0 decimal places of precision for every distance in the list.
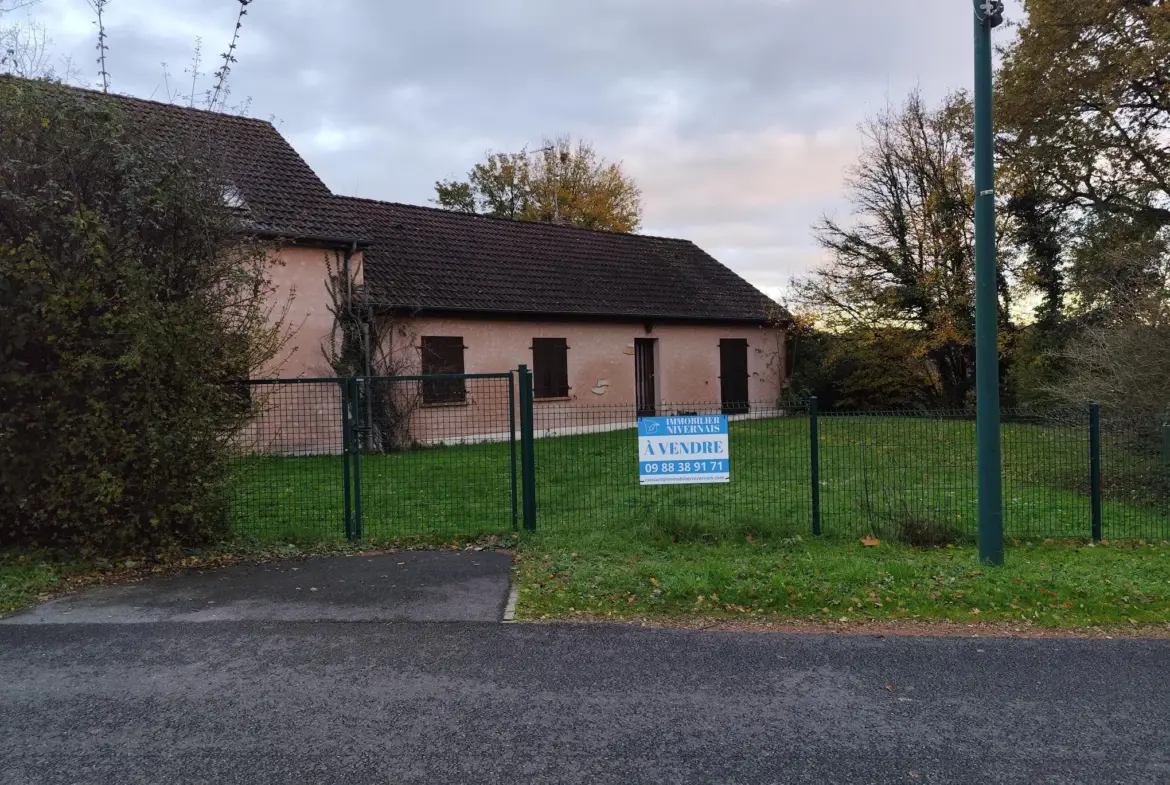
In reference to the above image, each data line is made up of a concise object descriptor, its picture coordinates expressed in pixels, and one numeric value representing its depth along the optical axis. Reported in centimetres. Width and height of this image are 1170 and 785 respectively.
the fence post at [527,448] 773
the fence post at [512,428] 796
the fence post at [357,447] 763
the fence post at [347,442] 771
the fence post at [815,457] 780
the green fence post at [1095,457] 773
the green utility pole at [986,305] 641
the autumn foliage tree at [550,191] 3953
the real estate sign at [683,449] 754
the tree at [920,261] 2269
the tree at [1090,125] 1659
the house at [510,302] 1465
